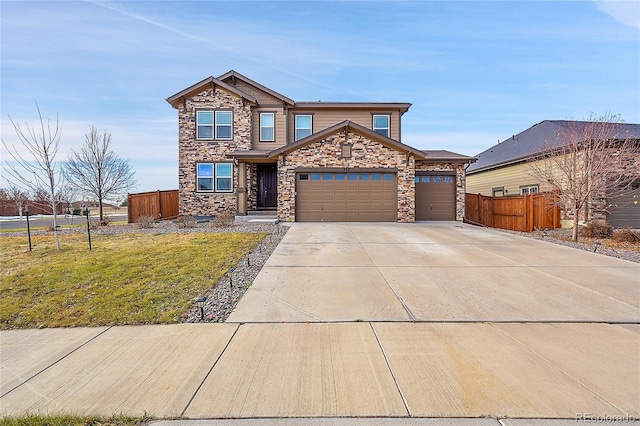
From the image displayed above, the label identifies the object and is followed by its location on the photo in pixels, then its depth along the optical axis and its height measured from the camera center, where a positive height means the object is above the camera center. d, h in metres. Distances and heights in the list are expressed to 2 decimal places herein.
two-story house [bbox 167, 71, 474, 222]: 16.42 +2.13
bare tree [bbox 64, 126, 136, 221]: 18.77 +2.13
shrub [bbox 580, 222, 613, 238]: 12.18 -1.21
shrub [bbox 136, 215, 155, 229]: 14.84 -0.98
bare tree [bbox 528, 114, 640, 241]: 11.88 +1.50
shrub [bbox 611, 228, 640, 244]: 11.02 -1.31
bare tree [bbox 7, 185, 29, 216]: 21.88 +0.27
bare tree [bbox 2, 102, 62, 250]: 9.72 +1.40
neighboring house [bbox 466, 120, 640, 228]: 14.56 +1.76
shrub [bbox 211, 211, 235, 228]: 14.35 -0.96
